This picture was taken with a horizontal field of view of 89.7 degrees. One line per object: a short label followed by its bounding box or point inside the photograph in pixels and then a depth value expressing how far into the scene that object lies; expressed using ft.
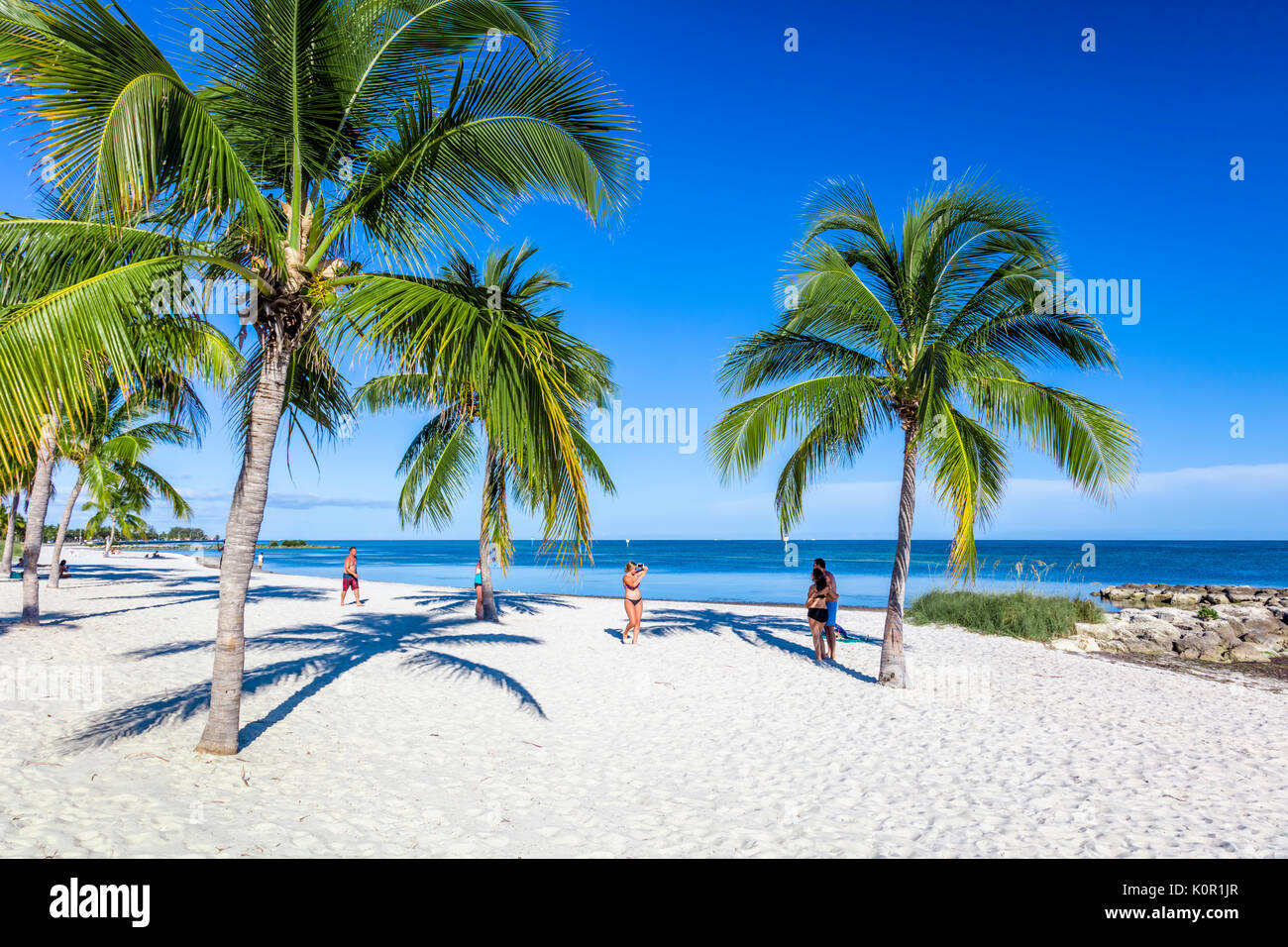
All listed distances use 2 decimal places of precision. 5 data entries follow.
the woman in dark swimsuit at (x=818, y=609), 38.70
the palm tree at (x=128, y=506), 78.18
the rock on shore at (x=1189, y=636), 46.57
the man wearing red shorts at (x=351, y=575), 59.79
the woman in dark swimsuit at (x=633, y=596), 43.98
